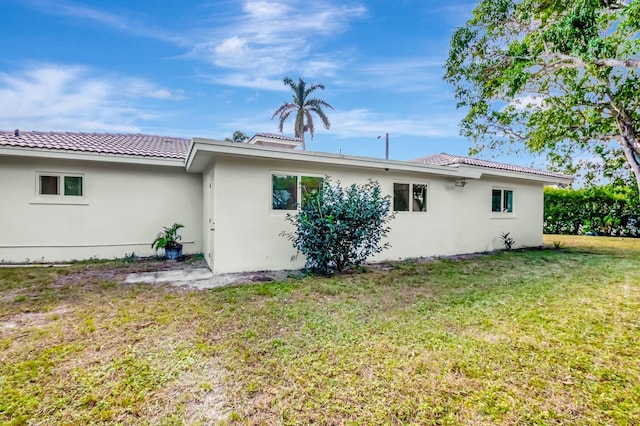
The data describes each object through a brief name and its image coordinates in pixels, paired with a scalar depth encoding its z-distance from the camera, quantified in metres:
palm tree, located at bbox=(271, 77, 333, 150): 27.89
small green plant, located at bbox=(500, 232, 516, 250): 11.57
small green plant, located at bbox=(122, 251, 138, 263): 8.59
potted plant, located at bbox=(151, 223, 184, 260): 8.73
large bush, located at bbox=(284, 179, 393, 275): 6.66
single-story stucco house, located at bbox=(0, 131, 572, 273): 6.97
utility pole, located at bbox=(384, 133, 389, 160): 32.97
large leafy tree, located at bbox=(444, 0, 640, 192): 7.69
